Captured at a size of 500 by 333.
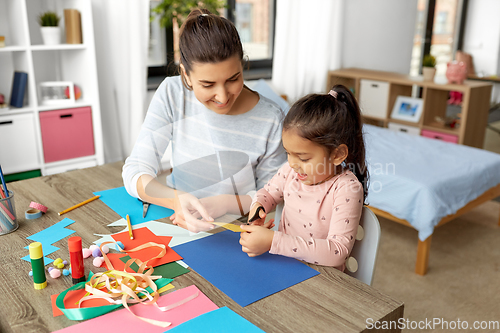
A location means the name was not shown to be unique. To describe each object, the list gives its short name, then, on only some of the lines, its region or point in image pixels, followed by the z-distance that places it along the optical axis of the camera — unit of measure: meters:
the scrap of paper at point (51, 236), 0.95
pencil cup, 1.02
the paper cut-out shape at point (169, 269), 0.86
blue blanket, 2.05
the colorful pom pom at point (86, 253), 0.91
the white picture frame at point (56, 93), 2.41
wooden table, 0.71
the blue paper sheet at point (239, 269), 0.81
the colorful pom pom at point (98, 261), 0.88
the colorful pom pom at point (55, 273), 0.84
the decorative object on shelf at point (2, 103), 2.27
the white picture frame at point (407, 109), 3.46
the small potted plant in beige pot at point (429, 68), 3.40
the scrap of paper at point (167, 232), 1.00
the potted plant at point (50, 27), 2.33
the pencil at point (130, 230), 1.01
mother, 1.18
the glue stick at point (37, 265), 0.79
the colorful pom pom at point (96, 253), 0.91
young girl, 0.92
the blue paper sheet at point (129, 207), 1.13
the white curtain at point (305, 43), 3.48
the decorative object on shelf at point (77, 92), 2.53
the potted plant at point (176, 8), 2.85
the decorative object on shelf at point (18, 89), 2.28
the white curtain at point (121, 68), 2.60
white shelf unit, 2.26
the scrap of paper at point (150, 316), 0.70
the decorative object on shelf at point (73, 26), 2.36
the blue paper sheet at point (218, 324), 0.69
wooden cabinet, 3.12
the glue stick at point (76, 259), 0.81
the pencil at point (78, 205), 1.15
